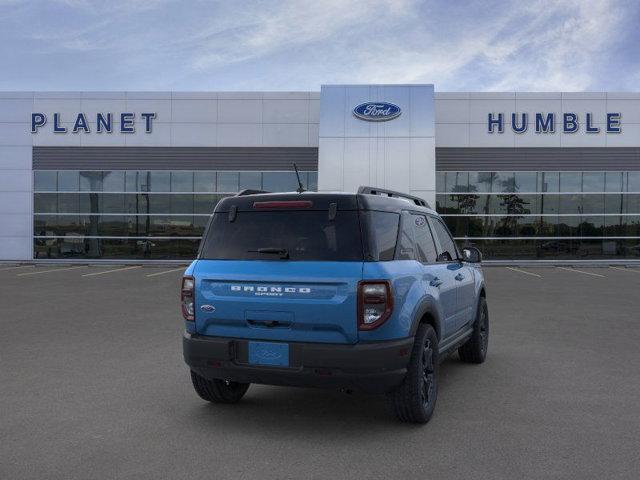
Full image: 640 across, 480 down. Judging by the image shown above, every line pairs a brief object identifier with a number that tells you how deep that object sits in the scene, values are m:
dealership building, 25.83
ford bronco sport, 4.13
